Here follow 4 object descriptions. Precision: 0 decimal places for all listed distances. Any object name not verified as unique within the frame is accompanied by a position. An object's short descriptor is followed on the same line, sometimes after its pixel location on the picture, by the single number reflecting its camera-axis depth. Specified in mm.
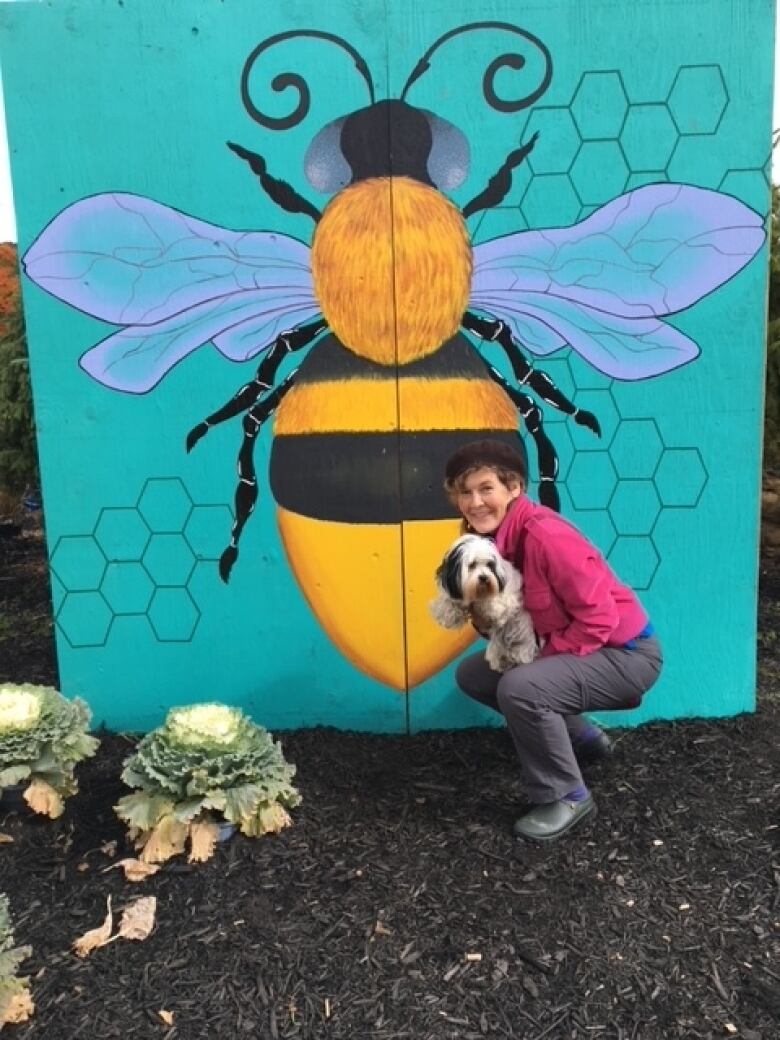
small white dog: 2592
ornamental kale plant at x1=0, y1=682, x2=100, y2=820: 2756
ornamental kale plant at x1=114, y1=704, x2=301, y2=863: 2658
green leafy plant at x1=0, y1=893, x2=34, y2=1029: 2029
